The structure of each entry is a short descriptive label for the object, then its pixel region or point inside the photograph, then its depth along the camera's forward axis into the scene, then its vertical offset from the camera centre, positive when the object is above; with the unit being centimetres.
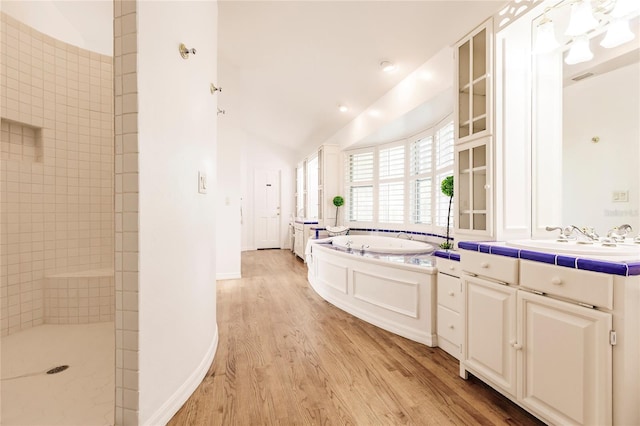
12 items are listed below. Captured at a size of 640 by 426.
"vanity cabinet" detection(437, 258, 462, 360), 197 -65
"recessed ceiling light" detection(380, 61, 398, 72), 294 +145
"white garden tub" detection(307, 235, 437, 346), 223 -65
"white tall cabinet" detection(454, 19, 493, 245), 181 +49
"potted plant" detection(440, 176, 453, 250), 267 +22
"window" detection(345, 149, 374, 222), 466 +42
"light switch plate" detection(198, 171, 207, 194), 181 +19
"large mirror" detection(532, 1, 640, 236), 146 +44
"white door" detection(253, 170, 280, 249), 739 +10
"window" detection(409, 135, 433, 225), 363 +40
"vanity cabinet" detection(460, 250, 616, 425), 110 -54
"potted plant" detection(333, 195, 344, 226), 493 +18
